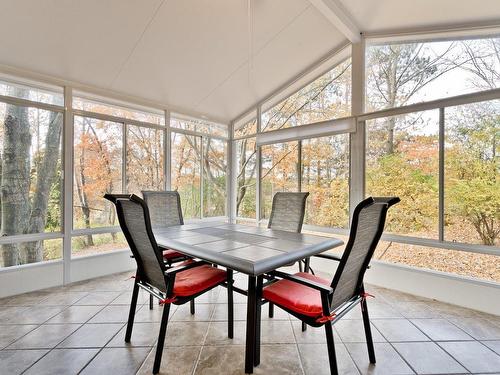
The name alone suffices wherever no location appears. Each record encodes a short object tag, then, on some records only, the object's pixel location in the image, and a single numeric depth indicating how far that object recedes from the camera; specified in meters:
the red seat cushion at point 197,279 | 1.74
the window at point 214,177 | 4.90
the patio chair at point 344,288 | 1.32
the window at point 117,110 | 3.40
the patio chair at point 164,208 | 3.00
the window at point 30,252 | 2.88
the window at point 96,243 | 3.40
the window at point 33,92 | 2.84
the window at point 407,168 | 2.97
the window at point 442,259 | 2.76
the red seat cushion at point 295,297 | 1.48
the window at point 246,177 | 4.92
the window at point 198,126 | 4.43
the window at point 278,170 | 4.23
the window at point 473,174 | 2.61
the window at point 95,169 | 3.39
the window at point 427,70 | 2.75
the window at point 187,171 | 4.40
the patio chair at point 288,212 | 2.79
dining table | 1.56
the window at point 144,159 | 3.86
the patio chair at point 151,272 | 1.56
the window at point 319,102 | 3.77
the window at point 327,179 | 3.64
